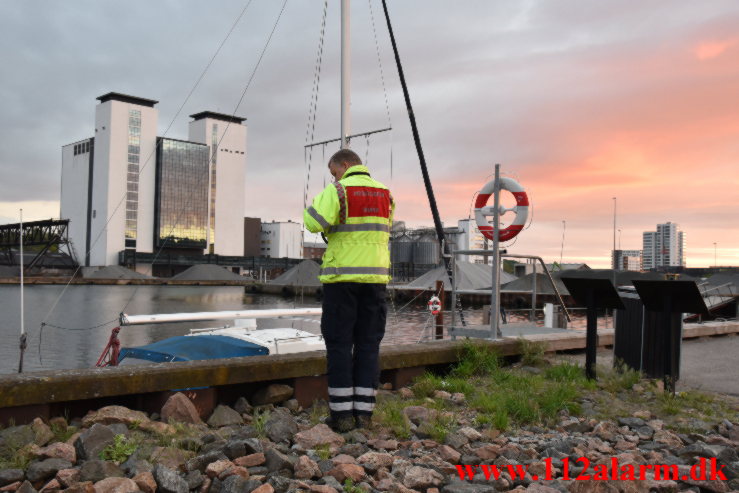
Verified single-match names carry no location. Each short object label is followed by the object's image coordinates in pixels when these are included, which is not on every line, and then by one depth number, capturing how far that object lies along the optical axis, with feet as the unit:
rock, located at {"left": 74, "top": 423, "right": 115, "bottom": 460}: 13.57
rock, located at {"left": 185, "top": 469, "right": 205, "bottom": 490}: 12.35
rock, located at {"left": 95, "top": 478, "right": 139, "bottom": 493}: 11.67
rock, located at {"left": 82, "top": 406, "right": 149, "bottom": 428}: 15.70
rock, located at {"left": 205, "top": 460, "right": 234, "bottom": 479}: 12.62
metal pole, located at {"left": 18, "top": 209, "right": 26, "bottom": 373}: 33.61
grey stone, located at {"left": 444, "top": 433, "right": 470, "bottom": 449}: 15.42
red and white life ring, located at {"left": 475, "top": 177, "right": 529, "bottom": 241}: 30.37
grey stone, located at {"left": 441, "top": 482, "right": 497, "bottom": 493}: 12.36
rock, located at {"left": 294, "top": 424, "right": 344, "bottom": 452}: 15.10
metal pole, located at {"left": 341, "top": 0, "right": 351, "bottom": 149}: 51.65
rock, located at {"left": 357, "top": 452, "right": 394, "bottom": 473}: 13.65
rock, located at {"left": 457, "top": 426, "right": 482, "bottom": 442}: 16.24
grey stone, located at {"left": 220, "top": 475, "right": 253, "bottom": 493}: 11.93
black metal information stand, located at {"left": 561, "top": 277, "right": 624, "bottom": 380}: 22.22
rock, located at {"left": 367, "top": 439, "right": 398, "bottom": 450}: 15.24
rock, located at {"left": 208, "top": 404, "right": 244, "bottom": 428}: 17.69
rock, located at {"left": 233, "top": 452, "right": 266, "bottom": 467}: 13.25
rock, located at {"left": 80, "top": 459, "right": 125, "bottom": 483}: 12.34
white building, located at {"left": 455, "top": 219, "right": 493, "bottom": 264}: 235.71
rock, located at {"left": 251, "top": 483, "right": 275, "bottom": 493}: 11.75
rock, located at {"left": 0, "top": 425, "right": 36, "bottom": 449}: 13.96
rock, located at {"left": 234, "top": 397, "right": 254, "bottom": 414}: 18.98
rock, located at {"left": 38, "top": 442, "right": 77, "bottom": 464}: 13.23
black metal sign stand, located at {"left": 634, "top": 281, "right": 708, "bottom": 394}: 21.40
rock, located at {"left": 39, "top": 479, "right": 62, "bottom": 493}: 11.95
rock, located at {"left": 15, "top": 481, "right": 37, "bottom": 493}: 11.85
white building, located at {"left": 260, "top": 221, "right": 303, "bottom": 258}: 548.43
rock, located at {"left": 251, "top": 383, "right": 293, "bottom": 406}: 19.44
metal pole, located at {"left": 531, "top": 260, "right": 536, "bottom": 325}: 36.17
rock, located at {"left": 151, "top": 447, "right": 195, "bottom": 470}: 13.33
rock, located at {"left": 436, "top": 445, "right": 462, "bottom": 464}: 14.37
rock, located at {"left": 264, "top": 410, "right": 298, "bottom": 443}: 15.55
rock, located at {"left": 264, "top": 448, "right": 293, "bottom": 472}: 13.20
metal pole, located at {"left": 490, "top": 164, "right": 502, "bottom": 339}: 27.94
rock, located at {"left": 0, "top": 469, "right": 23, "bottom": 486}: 12.25
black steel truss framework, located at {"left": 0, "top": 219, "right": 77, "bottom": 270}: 364.58
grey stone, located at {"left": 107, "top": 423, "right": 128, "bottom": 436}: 14.94
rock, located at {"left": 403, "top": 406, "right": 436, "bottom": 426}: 17.69
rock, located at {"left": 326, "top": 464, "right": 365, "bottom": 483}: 12.90
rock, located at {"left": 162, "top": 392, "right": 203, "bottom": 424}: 17.02
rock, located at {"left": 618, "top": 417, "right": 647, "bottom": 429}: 17.79
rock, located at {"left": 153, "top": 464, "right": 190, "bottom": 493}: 11.96
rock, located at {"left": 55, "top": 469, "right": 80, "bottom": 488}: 12.10
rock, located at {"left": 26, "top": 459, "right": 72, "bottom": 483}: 12.48
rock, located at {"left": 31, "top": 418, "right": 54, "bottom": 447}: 14.26
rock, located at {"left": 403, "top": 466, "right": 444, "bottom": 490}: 12.73
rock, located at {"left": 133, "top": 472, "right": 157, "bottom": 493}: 11.92
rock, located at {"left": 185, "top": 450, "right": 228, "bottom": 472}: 13.02
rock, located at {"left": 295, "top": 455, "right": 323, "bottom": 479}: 12.97
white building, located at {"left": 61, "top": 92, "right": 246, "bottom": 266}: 399.24
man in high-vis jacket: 16.83
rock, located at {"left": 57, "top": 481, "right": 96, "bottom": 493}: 11.45
